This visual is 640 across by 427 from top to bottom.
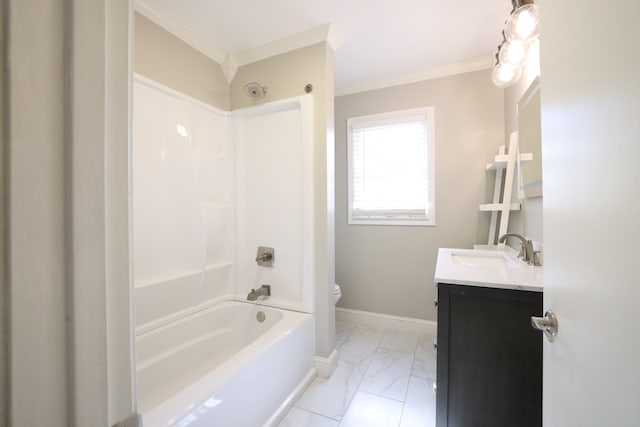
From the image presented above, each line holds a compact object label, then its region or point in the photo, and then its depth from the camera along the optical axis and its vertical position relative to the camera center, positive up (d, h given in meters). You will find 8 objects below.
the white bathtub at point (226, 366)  1.00 -0.86
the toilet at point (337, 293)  2.09 -0.70
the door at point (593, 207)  0.42 +0.01
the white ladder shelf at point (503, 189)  1.89 +0.18
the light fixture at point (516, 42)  1.27 +0.95
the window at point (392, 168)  2.37 +0.43
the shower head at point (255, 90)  1.89 +0.92
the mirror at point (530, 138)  1.39 +0.45
